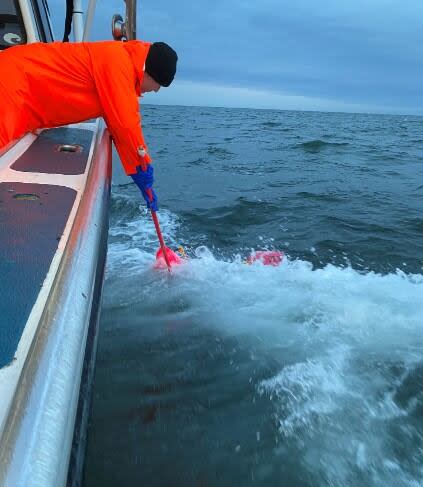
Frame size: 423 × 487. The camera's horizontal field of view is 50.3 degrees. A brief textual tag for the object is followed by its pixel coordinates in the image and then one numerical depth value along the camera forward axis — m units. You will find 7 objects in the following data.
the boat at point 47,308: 0.82
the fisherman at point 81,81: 2.60
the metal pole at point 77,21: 4.84
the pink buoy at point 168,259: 3.96
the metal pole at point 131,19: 3.71
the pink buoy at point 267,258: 4.16
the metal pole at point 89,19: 4.53
